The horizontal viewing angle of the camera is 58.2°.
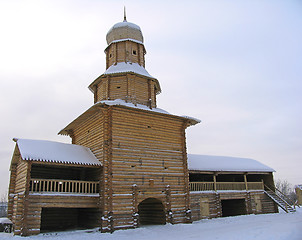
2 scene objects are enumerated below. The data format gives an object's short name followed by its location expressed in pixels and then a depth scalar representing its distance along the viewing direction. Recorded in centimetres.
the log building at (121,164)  1631
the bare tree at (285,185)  11086
